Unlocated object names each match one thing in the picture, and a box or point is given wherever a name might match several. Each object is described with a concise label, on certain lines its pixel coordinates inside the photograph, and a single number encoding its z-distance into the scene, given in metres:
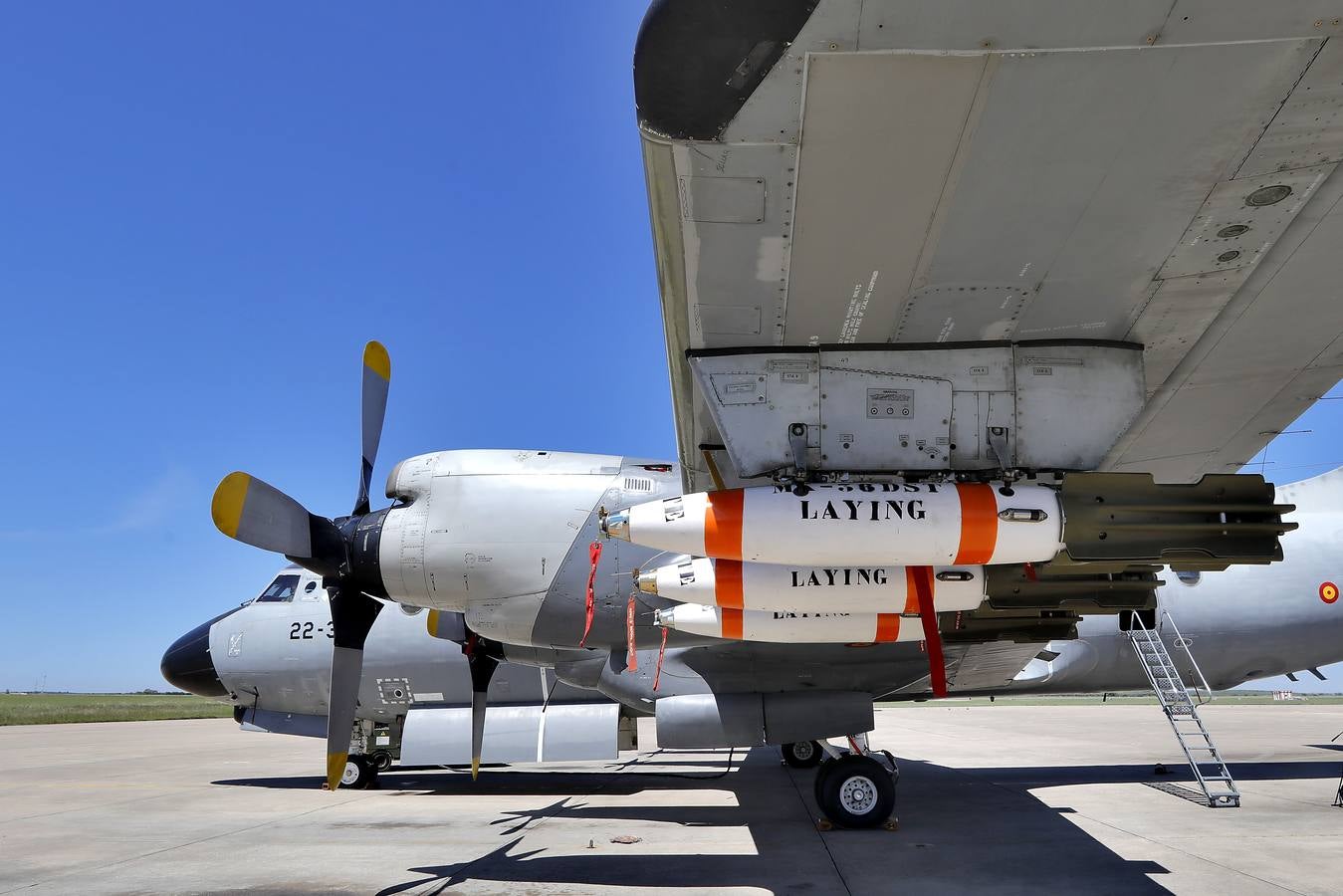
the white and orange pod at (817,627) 8.32
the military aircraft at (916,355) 3.91
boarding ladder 10.23
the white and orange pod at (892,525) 6.08
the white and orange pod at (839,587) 7.00
